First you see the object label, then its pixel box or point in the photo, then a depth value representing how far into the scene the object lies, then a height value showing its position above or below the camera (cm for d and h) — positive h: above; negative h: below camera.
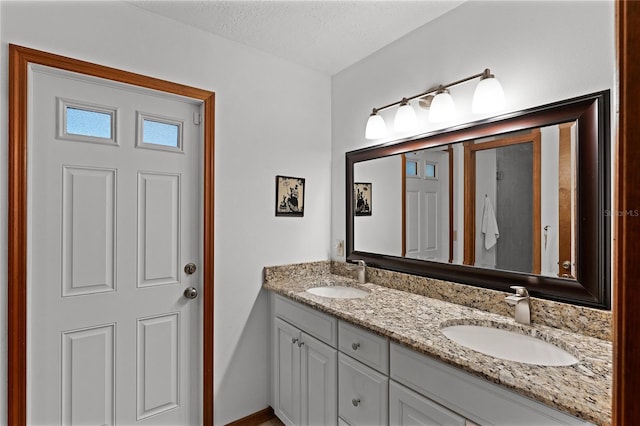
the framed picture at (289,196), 228 +12
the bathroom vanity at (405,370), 93 -55
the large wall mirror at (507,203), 127 +5
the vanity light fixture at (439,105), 151 +56
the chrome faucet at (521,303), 136 -38
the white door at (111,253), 157 -21
